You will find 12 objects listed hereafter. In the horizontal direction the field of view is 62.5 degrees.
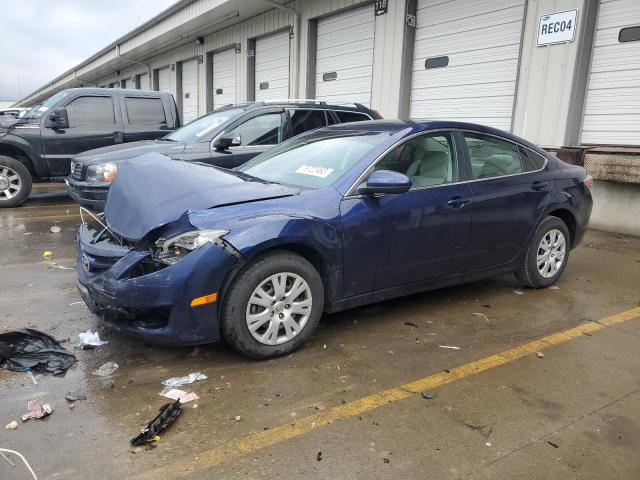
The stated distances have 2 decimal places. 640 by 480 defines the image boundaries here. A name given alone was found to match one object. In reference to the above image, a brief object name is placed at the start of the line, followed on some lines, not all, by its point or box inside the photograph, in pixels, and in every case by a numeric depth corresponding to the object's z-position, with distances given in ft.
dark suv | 22.79
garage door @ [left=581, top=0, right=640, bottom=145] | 25.11
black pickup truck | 29.81
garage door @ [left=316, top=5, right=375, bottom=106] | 39.70
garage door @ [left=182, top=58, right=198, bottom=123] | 68.03
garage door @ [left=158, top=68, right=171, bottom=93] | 76.33
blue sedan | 10.55
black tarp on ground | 10.96
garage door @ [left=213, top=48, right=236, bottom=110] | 58.34
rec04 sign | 26.55
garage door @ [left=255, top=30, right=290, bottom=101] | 48.83
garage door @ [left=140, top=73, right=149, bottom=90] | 85.54
